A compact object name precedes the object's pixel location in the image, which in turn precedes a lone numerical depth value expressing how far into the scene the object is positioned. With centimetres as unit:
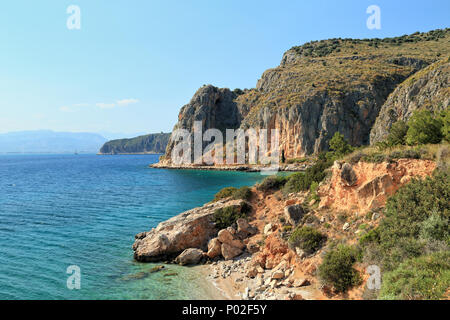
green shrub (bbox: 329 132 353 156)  3566
